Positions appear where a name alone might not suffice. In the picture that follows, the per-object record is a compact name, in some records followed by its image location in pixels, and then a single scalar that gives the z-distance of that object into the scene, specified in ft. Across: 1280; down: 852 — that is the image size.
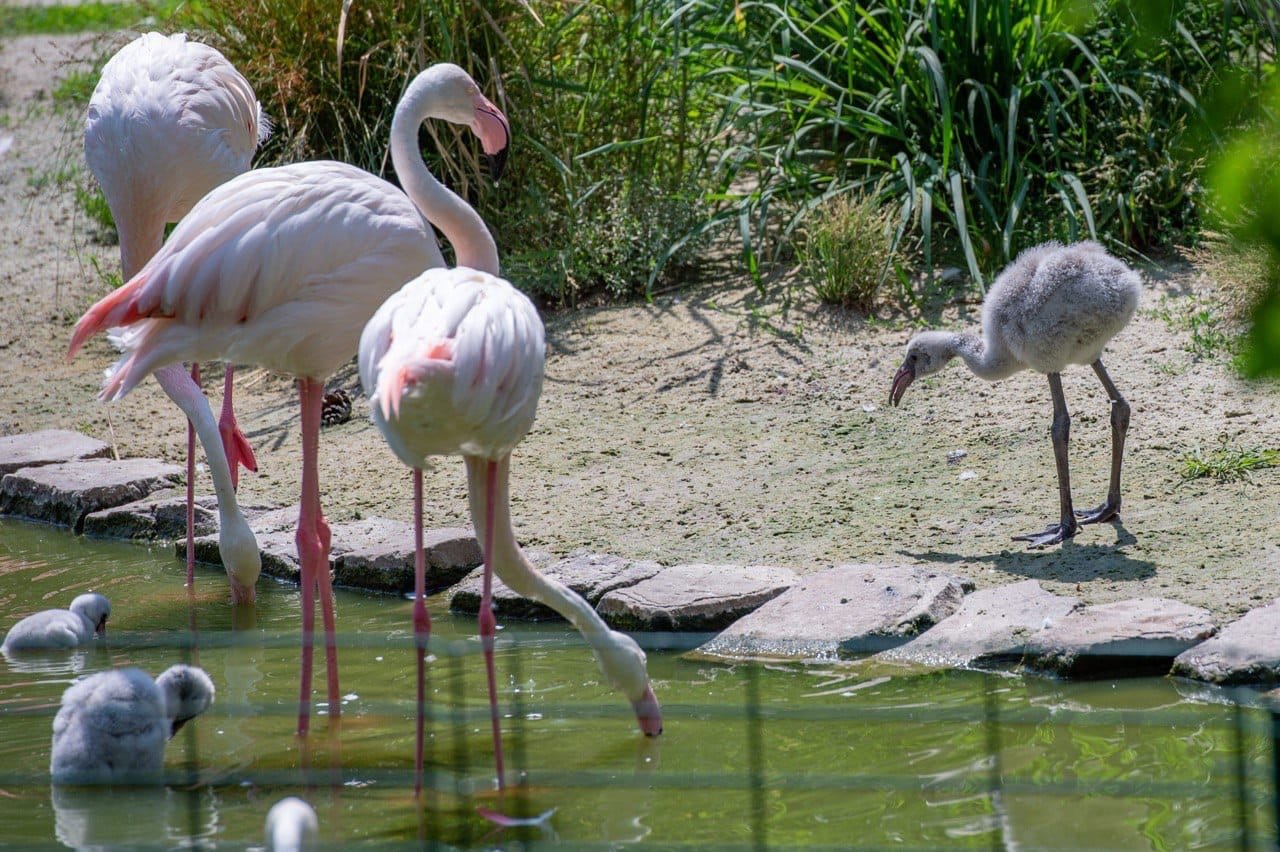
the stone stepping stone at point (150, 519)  42.29
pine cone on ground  48.85
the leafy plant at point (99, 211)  64.23
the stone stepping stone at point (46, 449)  46.55
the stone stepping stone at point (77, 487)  43.83
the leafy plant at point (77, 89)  59.98
